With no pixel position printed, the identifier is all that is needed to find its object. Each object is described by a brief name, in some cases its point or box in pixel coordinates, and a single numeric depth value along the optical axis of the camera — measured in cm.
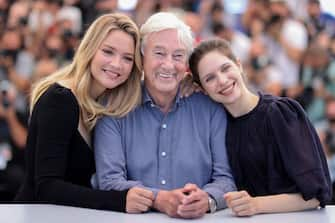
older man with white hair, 312
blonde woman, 301
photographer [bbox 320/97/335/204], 539
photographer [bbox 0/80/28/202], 527
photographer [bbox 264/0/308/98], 558
